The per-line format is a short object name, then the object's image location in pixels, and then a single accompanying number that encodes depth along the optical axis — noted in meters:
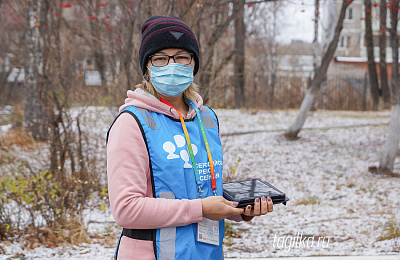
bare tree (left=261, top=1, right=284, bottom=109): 18.38
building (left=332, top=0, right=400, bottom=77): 28.47
